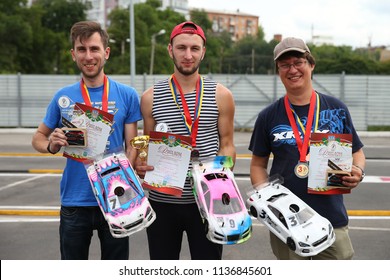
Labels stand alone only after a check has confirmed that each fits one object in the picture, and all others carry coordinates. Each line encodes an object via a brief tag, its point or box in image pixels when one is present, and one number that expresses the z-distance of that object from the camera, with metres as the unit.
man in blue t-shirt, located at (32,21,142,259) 3.37
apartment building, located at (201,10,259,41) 168.75
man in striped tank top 3.33
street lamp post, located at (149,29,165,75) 56.43
